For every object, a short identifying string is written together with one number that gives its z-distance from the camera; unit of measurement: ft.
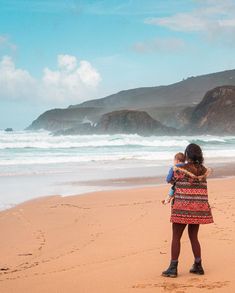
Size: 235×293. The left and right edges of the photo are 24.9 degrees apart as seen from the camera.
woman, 18.95
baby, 19.16
